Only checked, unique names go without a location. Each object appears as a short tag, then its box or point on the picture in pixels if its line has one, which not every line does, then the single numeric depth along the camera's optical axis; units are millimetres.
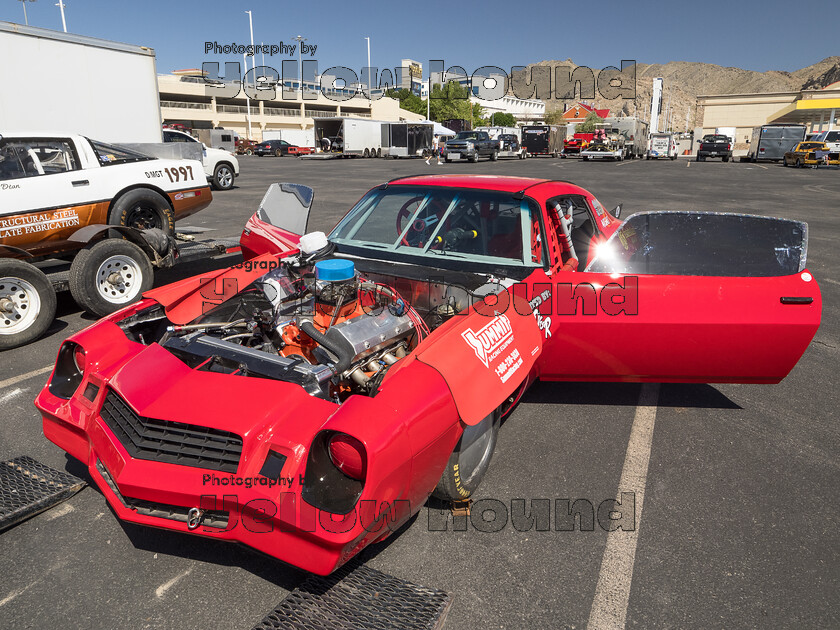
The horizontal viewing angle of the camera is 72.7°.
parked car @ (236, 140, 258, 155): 47156
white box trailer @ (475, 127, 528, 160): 41438
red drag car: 2152
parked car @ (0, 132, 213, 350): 5219
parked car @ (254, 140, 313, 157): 44625
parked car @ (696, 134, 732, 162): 39969
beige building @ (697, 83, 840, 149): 61031
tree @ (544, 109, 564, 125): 109344
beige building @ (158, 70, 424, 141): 57188
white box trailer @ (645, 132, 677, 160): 49312
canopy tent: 48800
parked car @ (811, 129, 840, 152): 34656
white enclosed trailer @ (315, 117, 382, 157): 39531
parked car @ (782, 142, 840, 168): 32781
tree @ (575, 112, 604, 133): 71450
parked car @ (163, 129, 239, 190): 17352
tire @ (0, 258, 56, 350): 5023
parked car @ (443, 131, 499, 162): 34344
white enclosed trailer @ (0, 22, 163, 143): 9594
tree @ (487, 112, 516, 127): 103500
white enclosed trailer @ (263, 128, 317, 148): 52750
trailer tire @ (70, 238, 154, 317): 5516
